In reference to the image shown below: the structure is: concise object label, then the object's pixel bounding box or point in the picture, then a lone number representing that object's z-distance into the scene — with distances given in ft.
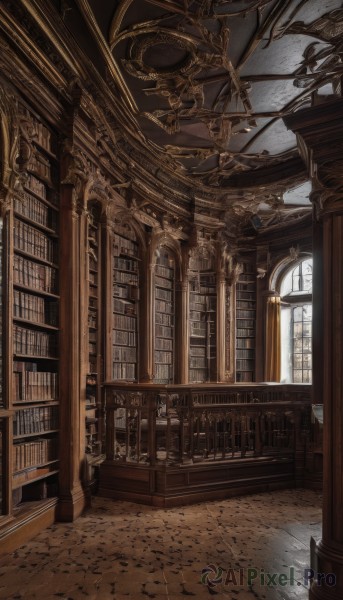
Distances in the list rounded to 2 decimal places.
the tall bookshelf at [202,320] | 28.91
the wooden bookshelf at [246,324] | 32.96
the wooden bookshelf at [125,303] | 21.63
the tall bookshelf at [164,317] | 25.61
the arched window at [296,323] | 34.58
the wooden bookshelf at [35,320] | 12.69
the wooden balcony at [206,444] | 16.33
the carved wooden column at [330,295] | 9.20
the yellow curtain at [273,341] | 32.32
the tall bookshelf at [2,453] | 11.38
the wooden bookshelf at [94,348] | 17.77
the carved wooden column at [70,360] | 14.44
